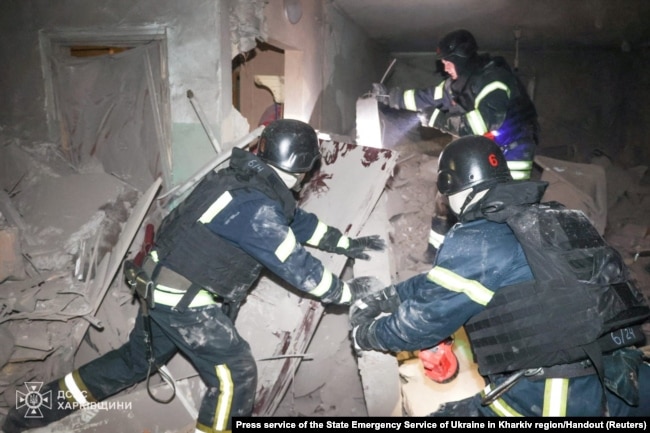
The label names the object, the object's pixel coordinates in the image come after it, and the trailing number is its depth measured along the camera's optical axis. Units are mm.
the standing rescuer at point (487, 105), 3834
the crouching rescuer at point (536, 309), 1778
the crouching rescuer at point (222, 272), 2406
